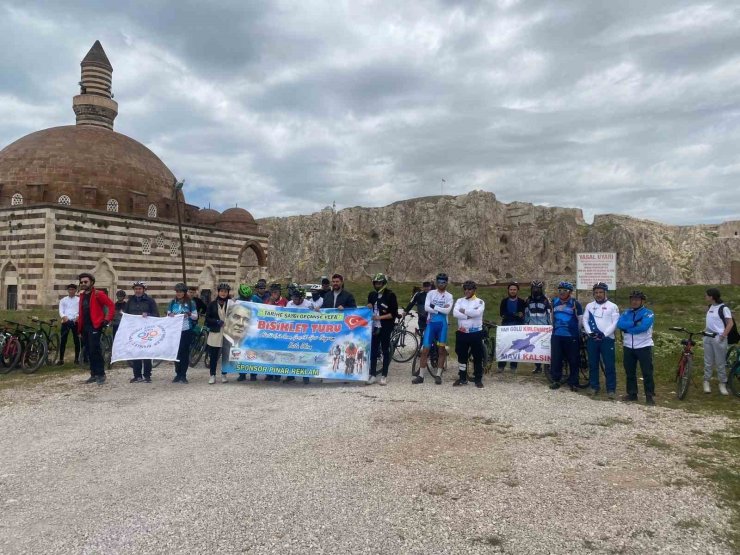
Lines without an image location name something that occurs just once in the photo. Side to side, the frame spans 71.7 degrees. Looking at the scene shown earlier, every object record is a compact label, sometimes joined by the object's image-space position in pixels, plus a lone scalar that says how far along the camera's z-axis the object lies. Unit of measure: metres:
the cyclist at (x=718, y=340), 8.57
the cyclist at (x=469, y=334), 9.41
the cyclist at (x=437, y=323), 9.64
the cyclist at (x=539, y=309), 10.80
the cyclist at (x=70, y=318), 11.39
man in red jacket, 9.55
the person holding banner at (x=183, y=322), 9.84
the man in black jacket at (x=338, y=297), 10.07
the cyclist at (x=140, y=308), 10.00
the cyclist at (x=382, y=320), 9.68
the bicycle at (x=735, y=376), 8.64
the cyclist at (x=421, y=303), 11.17
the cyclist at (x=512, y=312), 11.25
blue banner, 9.68
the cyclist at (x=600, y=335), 8.64
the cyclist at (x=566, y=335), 9.15
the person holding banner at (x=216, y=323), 9.76
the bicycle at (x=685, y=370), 8.44
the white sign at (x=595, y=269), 16.31
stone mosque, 25.41
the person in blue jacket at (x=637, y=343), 8.18
